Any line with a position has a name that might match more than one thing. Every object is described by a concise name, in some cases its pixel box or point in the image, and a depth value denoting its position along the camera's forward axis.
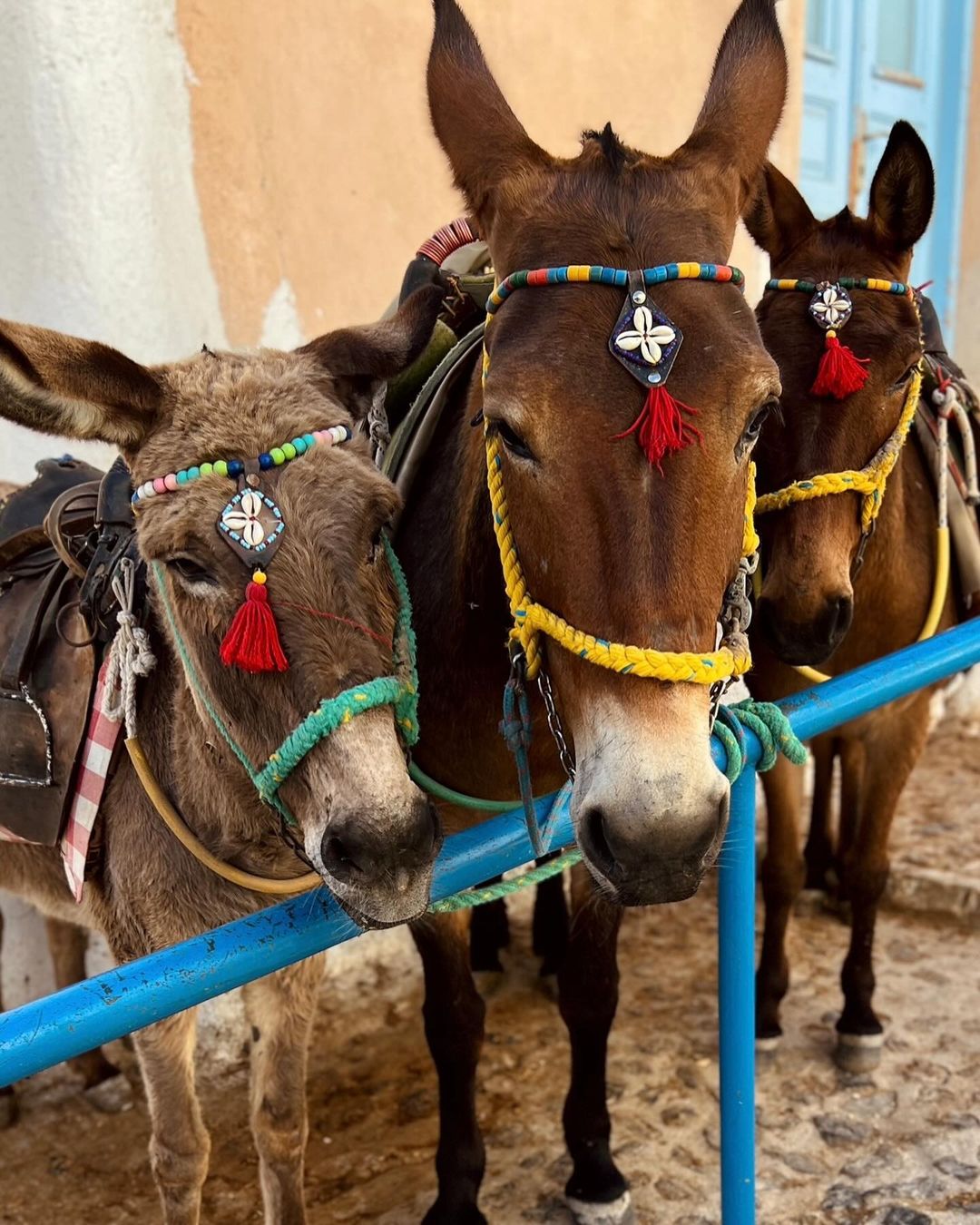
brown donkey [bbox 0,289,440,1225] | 1.44
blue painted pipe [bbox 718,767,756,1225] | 1.73
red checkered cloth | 2.00
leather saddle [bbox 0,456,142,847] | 1.96
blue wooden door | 5.86
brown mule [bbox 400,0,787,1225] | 1.34
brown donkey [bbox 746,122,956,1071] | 2.31
